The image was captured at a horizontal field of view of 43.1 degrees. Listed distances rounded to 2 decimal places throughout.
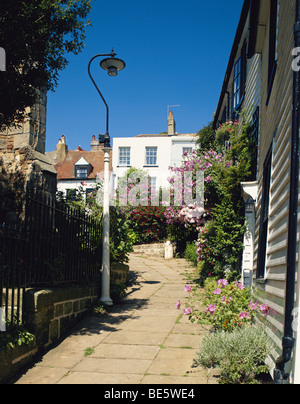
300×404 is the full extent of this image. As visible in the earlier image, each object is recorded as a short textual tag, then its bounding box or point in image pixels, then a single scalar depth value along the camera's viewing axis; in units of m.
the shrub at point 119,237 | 9.31
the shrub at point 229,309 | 4.79
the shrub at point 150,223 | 18.64
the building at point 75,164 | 30.23
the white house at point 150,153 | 27.70
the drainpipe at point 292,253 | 3.14
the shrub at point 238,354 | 3.87
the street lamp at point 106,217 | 7.75
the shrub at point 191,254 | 14.04
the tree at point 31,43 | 5.53
